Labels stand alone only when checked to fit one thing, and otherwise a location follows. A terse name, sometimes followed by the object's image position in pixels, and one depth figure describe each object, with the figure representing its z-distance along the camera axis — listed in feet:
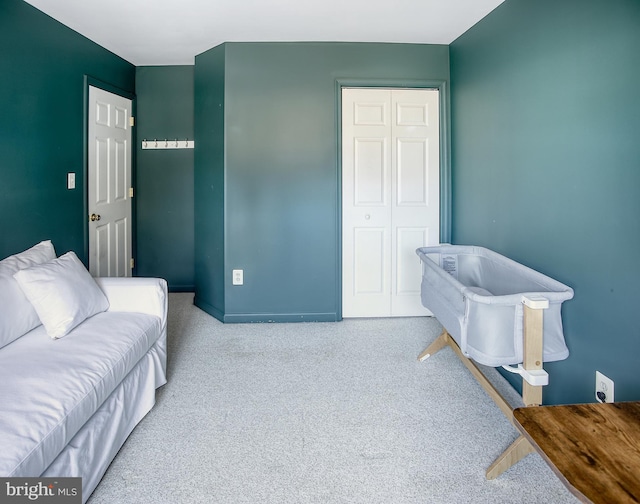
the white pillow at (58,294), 6.32
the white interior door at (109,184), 11.60
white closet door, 11.75
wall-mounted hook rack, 14.15
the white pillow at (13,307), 5.96
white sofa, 4.30
